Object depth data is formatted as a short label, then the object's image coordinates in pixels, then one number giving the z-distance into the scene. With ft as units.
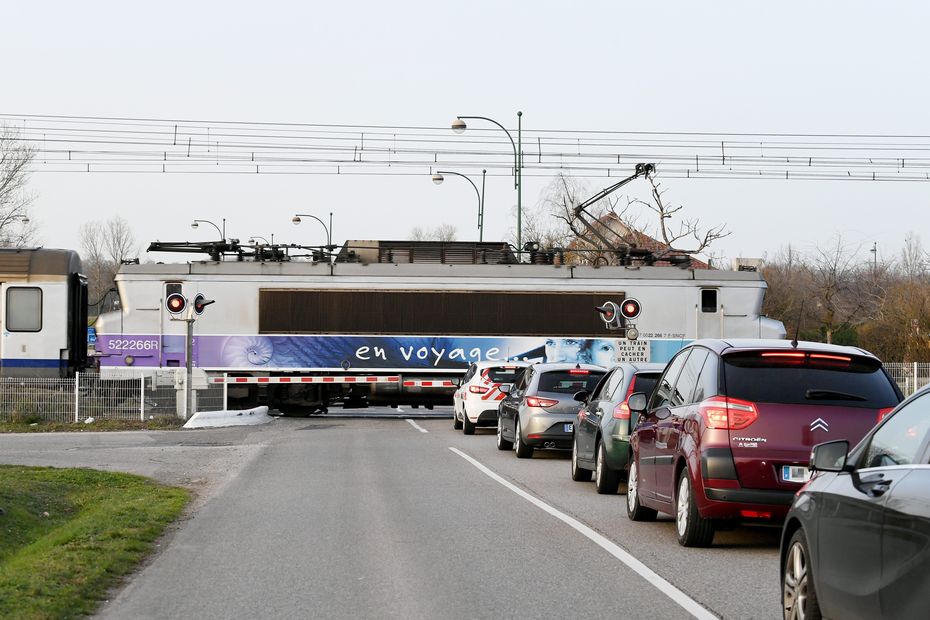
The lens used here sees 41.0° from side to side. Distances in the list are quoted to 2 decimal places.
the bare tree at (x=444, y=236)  380.82
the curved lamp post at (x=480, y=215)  154.37
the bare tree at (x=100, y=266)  380.72
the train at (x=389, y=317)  117.08
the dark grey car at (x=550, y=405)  65.87
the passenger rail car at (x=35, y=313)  109.60
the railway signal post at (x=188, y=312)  100.99
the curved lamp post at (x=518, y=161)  129.90
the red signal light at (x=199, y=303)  105.50
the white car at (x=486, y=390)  89.45
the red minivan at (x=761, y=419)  32.53
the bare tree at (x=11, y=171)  186.80
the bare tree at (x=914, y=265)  213.66
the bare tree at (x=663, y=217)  188.34
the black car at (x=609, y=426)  48.19
